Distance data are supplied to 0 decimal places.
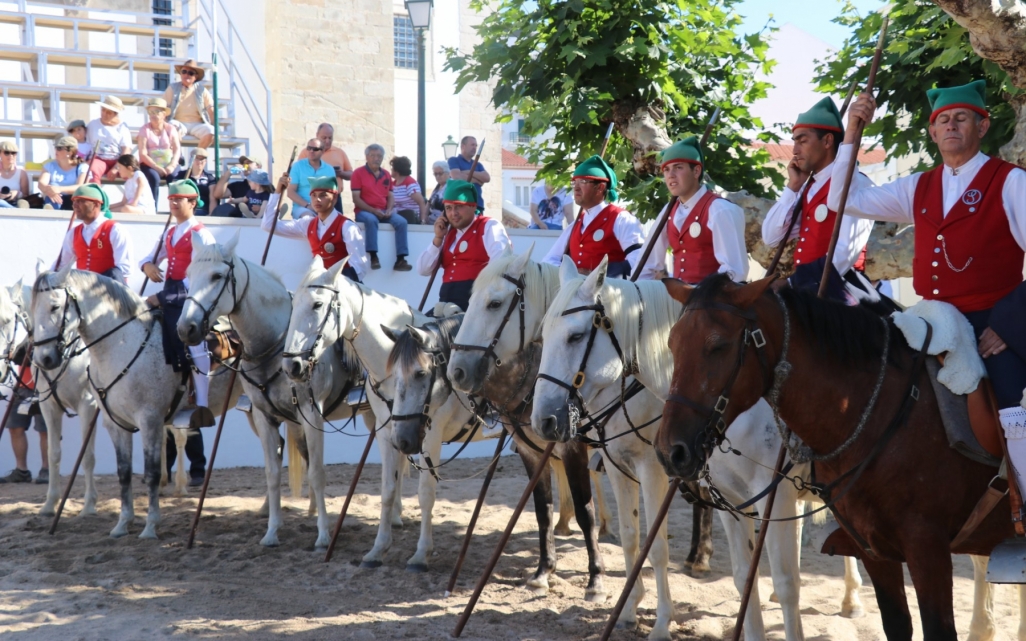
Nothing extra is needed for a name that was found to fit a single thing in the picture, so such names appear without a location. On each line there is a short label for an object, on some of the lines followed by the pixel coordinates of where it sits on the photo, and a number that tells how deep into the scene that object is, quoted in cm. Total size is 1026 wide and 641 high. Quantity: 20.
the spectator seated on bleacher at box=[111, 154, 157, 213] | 1239
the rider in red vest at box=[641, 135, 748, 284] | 569
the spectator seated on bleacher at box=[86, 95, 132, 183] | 1327
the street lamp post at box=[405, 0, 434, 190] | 1421
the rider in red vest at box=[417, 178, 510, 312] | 827
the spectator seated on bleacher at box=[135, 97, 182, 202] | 1362
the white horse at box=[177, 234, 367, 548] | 827
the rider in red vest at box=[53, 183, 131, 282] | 977
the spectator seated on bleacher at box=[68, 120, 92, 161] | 1363
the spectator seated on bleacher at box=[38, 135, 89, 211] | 1255
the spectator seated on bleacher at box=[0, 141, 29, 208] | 1262
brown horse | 357
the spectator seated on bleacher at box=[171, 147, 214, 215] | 1376
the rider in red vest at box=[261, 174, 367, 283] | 940
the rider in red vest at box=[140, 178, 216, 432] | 903
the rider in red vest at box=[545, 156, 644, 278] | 719
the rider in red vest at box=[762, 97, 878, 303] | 516
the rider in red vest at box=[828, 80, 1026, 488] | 380
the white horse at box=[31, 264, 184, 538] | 863
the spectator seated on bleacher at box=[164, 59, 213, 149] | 1568
